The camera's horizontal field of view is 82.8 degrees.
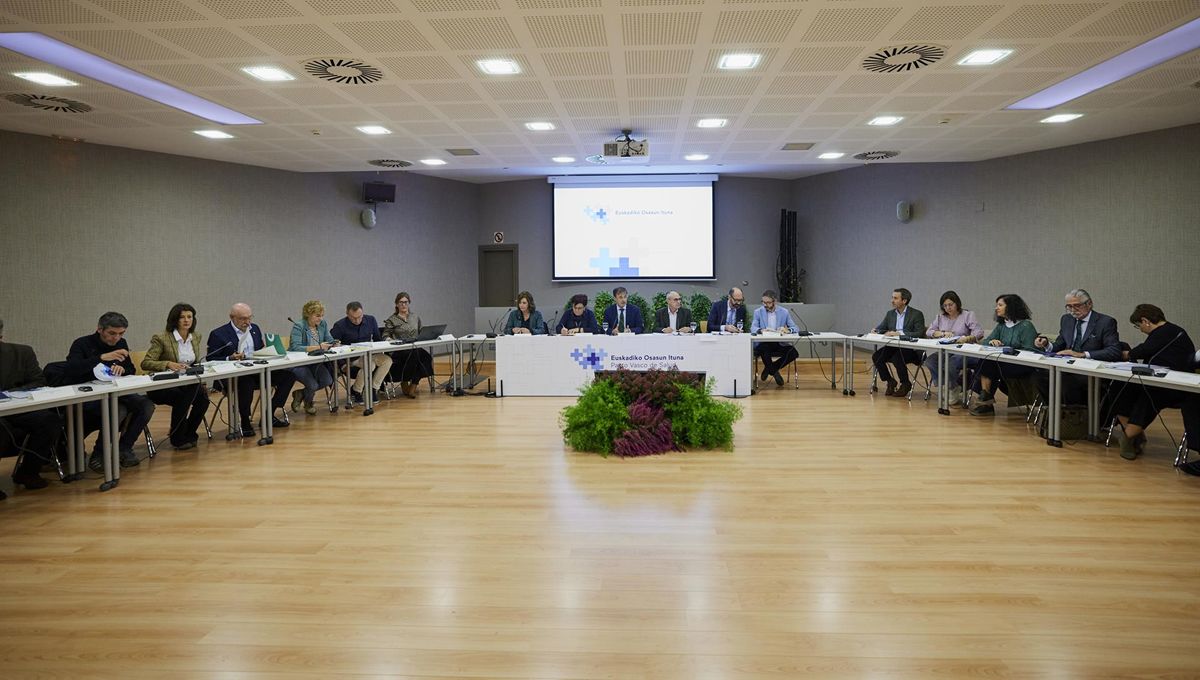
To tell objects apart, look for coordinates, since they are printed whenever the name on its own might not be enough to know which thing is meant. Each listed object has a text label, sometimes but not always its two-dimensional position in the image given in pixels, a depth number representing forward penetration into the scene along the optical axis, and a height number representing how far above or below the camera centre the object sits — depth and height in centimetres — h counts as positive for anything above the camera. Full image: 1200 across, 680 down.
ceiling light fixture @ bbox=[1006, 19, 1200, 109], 516 +204
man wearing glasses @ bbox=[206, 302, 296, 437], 618 -32
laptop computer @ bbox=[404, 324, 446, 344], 814 -28
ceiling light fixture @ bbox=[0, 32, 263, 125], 484 +195
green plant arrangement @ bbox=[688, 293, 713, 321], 1180 +5
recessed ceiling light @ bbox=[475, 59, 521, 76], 526 +191
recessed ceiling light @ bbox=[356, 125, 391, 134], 724 +195
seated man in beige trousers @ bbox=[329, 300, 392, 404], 790 -27
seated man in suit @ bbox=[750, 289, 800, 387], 873 -26
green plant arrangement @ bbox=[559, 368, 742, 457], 524 -84
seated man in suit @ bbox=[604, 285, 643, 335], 885 -10
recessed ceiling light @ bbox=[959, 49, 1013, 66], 511 +191
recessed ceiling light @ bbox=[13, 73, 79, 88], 525 +181
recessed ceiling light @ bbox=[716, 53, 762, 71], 518 +192
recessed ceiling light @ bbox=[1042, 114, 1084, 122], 703 +198
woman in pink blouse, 741 -23
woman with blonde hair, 716 -36
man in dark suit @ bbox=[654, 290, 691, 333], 868 -9
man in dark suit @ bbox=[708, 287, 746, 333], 876 -8
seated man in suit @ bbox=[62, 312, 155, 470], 495 -43
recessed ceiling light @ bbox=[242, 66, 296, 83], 531 +188
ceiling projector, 776 +184
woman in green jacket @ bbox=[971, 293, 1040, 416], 660 -34
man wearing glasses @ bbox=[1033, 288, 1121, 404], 564 -28
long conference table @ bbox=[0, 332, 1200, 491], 630 -55
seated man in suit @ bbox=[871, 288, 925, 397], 798 -29
